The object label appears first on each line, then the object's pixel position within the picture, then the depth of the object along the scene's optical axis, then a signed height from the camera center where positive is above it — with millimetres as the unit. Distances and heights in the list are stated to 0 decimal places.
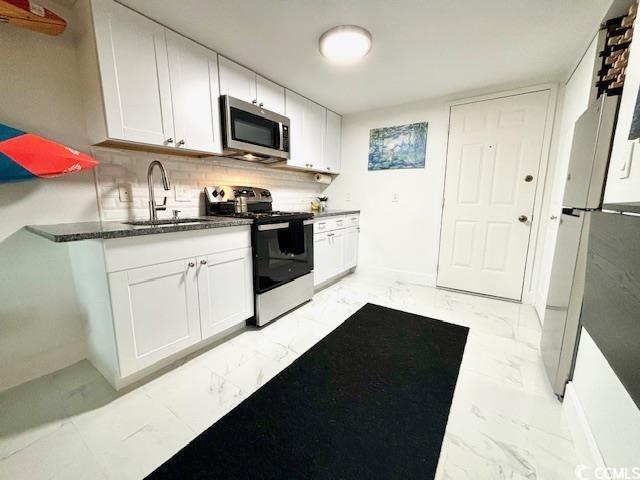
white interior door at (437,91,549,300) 2611 +120
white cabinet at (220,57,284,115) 2088 +1012
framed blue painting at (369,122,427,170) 3127 +698
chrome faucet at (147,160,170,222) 1779 +97
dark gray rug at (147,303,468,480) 1062 -1082
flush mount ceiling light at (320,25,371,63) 1749 +1128
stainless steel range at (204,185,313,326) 2096 -408
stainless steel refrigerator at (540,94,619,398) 1209 -142
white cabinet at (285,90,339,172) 2779 +806
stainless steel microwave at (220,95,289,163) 2062 +609
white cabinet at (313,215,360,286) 2840 -550
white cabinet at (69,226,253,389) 1371 -561
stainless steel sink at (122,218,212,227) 1741 -145
